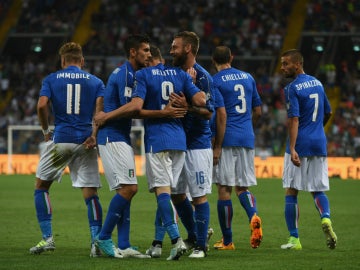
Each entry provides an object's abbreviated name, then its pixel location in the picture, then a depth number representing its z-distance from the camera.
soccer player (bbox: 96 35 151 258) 18.39
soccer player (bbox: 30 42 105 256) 19.78
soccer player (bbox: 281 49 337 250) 20.95
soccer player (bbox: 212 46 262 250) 21.41
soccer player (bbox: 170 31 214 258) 18.61
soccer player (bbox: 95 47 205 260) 17.91
